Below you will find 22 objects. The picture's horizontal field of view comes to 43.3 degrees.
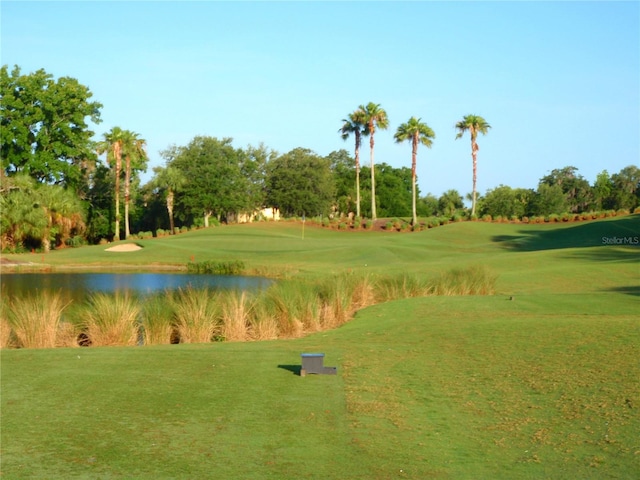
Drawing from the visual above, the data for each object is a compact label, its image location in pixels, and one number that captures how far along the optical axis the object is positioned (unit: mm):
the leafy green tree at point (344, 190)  104438
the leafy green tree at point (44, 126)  67250
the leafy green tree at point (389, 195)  103250
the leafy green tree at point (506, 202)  93000
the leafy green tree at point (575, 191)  101438
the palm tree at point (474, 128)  73381
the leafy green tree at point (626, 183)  93875
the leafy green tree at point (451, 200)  126381
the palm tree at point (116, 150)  68688
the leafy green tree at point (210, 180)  80688
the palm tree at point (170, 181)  78500
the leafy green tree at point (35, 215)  55125
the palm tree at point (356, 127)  78438
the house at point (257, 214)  89312
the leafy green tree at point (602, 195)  95938
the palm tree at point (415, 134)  73562
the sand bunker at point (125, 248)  54853
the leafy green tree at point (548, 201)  89250
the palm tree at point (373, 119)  77062
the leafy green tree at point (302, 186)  92000
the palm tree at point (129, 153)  68812
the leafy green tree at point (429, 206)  111875
